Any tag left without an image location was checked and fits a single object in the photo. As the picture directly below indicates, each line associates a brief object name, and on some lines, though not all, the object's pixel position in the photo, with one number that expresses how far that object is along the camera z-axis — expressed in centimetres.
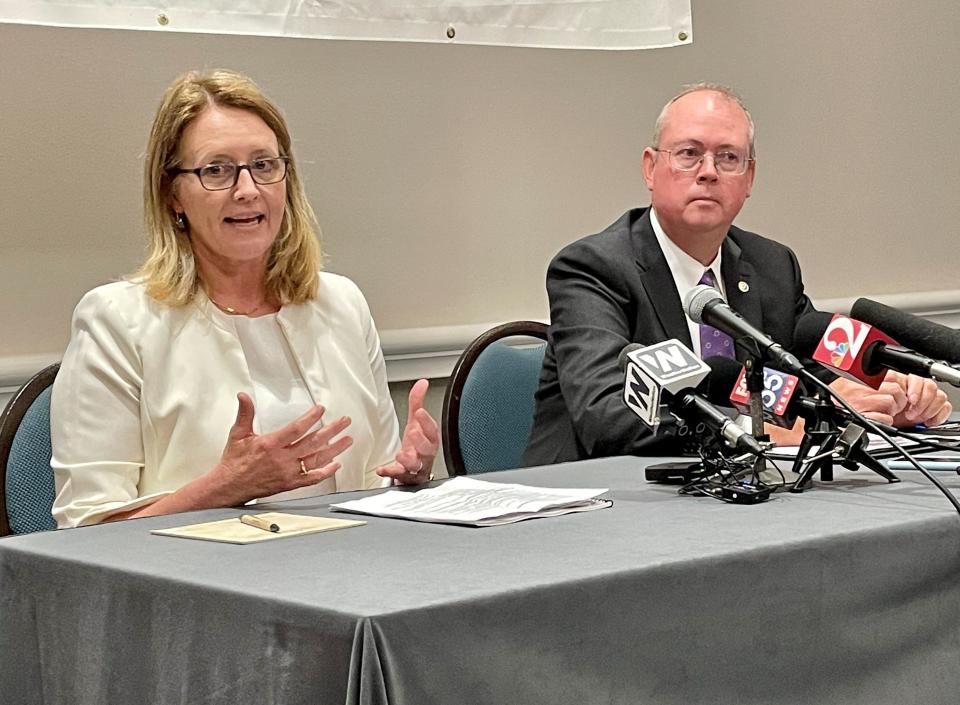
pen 152
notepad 150
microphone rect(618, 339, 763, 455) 169
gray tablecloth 112
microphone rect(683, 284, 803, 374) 163
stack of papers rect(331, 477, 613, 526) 155
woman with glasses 211
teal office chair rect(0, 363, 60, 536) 214
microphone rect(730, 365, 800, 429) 173
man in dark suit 227
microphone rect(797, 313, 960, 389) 166
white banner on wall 276
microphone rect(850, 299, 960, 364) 167
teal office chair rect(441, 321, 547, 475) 270
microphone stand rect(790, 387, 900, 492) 172
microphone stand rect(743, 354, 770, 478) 171
